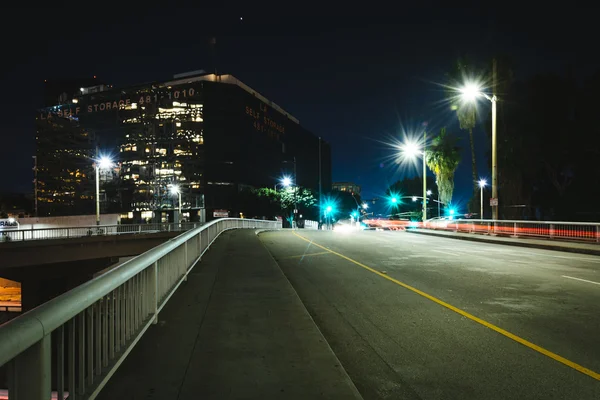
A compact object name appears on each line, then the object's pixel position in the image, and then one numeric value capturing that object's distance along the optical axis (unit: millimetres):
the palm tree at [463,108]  50906
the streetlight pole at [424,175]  41741
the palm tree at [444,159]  57188
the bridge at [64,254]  32344
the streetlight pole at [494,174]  27266
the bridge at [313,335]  4219
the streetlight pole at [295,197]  86131
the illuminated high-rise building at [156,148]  98500
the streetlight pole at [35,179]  116562
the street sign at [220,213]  89700
